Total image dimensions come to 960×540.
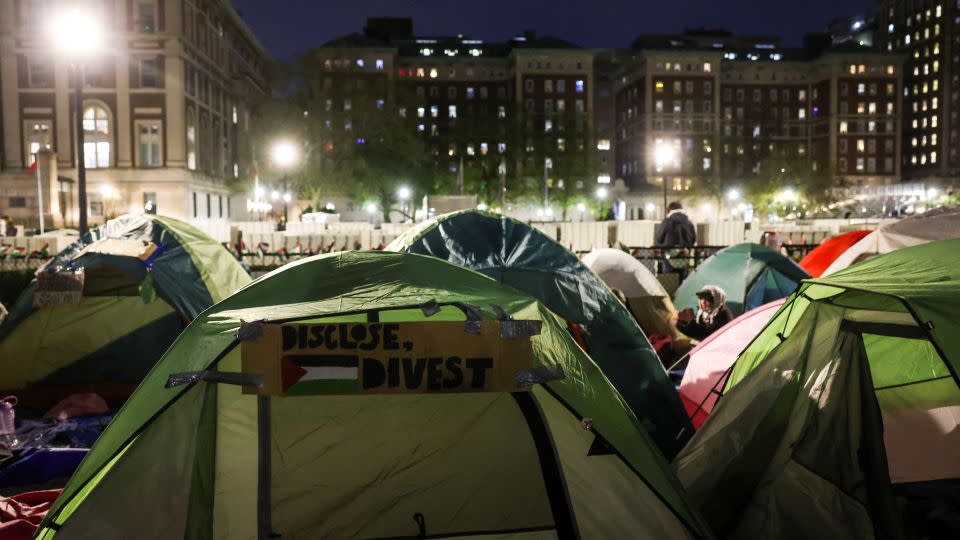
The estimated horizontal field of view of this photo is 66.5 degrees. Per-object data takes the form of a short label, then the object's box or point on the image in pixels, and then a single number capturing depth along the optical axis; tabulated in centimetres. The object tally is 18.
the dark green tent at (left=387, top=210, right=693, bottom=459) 670
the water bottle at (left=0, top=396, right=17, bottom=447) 689
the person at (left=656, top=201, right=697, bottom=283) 1588
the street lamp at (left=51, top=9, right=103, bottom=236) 1216
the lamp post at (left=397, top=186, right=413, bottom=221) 5825
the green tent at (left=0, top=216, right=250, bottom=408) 847
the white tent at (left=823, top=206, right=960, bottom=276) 923
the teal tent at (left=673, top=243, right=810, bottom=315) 1130
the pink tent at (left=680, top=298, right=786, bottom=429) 712
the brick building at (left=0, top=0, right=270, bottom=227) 4416
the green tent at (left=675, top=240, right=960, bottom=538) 438
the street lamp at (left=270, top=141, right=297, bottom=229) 2877
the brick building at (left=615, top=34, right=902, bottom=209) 9488
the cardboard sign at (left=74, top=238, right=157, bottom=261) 822
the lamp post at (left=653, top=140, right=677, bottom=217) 3208
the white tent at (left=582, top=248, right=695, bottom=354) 1091
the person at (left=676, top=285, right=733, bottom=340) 977
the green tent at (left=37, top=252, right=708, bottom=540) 396
